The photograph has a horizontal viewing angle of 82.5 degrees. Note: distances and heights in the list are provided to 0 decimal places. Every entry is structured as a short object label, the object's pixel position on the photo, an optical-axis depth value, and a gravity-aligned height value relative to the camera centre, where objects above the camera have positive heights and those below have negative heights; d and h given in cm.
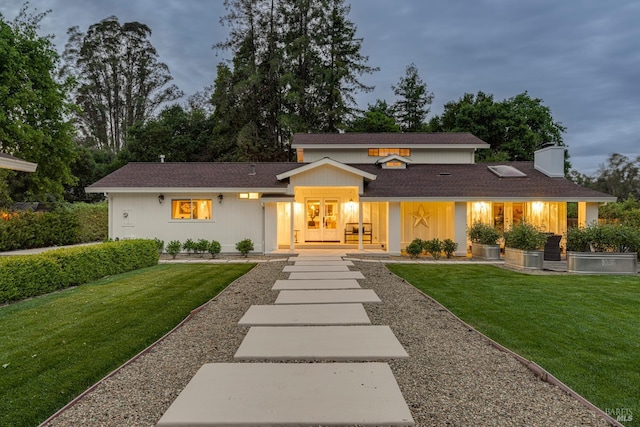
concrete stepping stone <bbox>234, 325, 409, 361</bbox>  424 -155
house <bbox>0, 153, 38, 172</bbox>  960 +157
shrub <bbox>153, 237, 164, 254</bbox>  1550 -103
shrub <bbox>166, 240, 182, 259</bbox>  1450 -108
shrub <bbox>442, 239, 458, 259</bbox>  1451 -104
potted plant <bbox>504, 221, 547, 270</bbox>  1159 -88
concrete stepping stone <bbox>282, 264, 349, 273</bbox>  1088 -145
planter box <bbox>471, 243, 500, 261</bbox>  1384 -118
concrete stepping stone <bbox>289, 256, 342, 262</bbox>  1320 -137
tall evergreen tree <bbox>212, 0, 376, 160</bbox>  3369 +1420
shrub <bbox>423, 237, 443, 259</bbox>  1432 -103
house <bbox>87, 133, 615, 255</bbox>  1541 +87
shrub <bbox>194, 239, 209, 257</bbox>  1488 -100
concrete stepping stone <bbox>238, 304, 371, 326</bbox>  562 -155
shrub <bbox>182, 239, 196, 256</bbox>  1502 -101
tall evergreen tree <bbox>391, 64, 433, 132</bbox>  4069 +1339
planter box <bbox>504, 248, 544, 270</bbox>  1157 -124
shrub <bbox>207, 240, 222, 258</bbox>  1462 -110
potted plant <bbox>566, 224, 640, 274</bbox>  1087 -90
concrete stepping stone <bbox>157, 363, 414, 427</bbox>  288 -156
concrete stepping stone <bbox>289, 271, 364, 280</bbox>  966 -148
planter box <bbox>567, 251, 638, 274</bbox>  1082 -125
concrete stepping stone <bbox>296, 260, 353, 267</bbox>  1224 -141
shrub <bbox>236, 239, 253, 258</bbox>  1484 -104
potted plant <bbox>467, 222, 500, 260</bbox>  1387 -81
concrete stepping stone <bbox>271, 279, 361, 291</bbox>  839 -152
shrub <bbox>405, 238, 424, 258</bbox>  1424 -106
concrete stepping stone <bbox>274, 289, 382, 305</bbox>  704 -154
